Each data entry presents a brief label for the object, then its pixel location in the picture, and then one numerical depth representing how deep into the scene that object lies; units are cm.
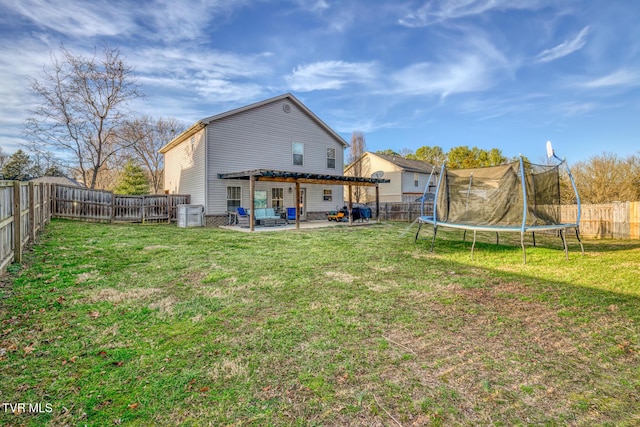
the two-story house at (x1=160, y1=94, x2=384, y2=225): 1457
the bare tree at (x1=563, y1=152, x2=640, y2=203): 1449
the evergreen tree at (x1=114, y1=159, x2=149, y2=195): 2314
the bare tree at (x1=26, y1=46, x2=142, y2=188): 1914
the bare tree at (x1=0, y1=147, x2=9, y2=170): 3726
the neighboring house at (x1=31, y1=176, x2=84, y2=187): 3228
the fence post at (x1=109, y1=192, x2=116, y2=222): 1447
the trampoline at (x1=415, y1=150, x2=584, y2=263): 727
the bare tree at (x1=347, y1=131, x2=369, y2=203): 3198
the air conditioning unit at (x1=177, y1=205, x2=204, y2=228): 1404
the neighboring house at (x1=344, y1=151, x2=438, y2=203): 2853
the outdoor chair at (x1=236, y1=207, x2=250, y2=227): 1441
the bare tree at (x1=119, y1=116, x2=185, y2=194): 2846
